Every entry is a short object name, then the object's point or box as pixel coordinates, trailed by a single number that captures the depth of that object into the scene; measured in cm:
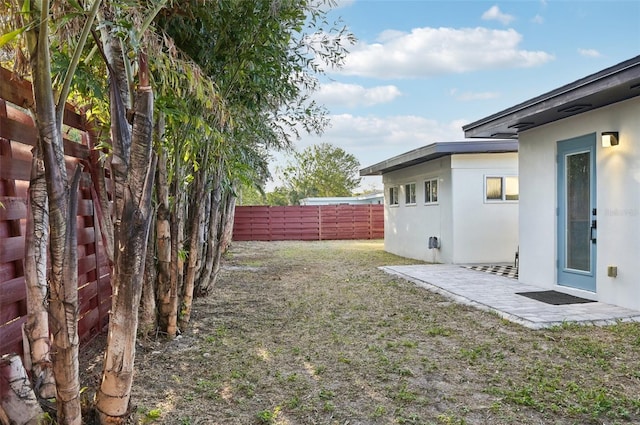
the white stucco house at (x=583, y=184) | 487
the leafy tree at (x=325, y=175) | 3388
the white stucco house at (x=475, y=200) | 939
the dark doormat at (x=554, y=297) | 540
